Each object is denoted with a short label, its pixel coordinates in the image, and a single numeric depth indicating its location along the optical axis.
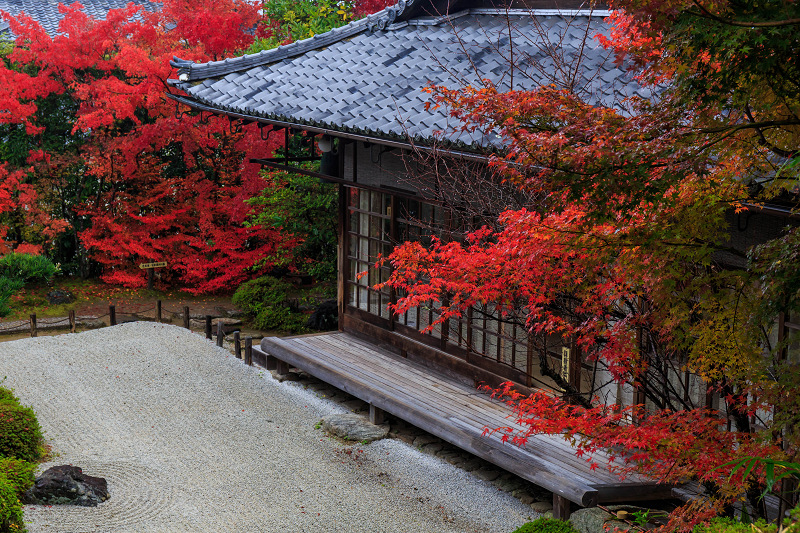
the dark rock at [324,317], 15.74
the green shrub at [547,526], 6.36
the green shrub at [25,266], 16.36
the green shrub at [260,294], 16.45
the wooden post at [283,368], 12.03
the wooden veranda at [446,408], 7.27
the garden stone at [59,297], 17.56
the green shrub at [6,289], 12.28
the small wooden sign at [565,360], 7.96
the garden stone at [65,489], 7.43
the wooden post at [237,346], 13.10
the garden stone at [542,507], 7.88
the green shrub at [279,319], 16.22
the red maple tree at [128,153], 17.03
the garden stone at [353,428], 9.63
